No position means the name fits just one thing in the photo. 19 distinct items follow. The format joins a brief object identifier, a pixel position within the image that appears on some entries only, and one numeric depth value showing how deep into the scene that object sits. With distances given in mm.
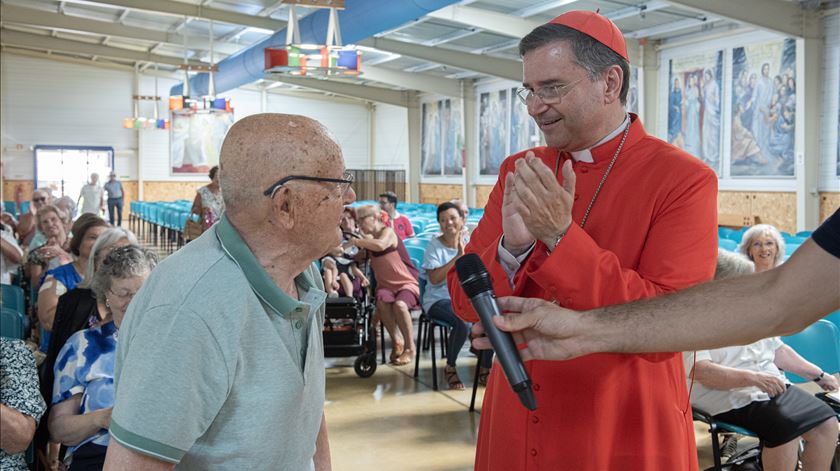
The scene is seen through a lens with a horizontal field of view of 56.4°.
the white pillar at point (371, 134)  27984
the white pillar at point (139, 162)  25938
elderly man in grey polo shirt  1185
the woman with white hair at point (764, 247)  4680
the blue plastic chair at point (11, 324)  3793
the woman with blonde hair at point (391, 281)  7012
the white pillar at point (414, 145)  23938
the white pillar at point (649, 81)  14625
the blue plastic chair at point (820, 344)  4062
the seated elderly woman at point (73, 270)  4301
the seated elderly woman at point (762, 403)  3459
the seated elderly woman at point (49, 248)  5766
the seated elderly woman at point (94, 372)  2650
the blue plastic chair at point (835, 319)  4668
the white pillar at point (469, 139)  20516
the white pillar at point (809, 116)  11445
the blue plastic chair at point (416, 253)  8156
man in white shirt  18516
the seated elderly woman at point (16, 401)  2242
